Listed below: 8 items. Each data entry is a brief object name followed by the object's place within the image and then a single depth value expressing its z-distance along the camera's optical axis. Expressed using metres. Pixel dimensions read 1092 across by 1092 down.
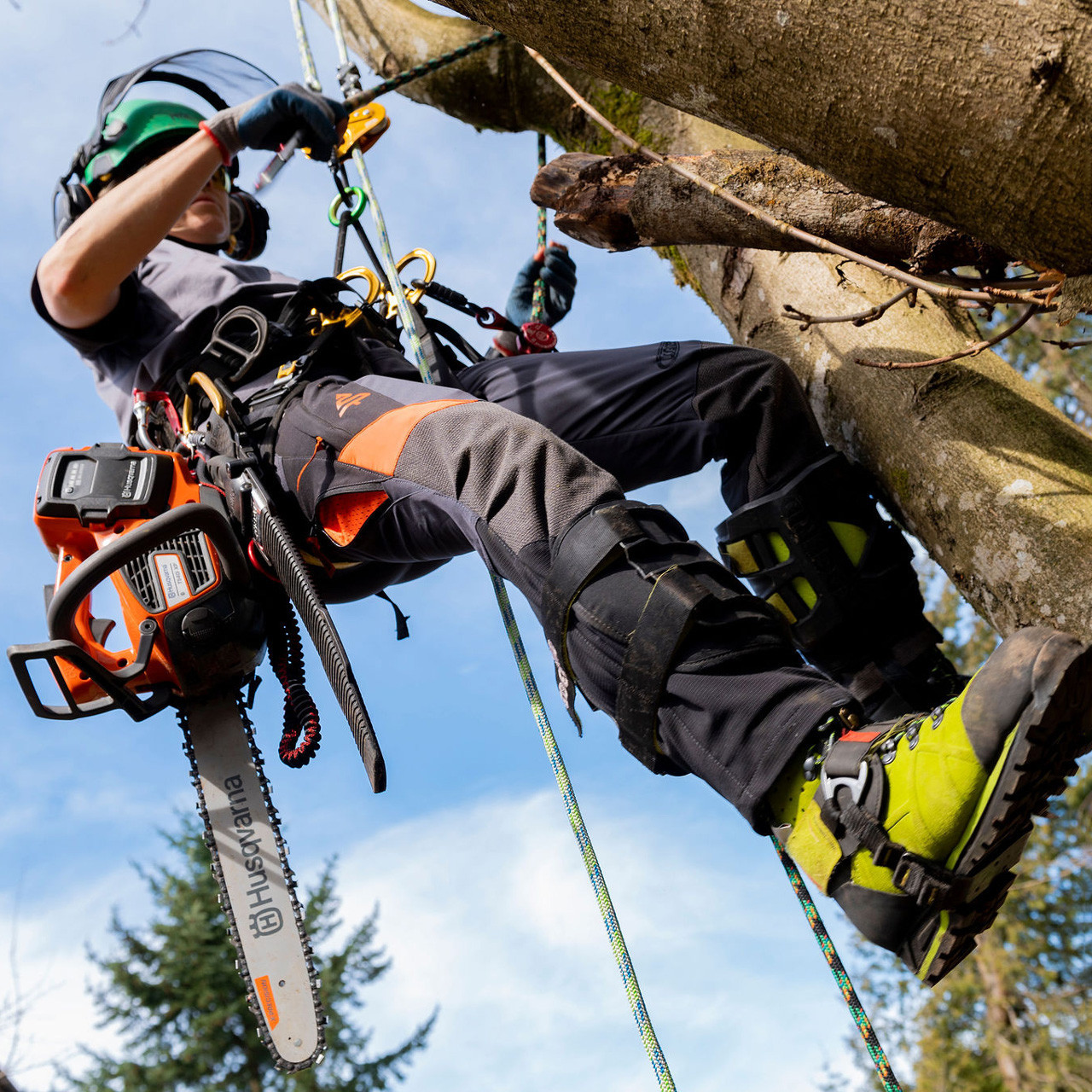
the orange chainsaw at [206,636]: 2.27
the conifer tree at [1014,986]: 11.20
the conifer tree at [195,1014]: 12.11
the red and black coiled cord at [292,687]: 2.46
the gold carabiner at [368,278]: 3.03
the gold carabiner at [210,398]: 2.45
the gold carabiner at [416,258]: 3.09
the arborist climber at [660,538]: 1.47
